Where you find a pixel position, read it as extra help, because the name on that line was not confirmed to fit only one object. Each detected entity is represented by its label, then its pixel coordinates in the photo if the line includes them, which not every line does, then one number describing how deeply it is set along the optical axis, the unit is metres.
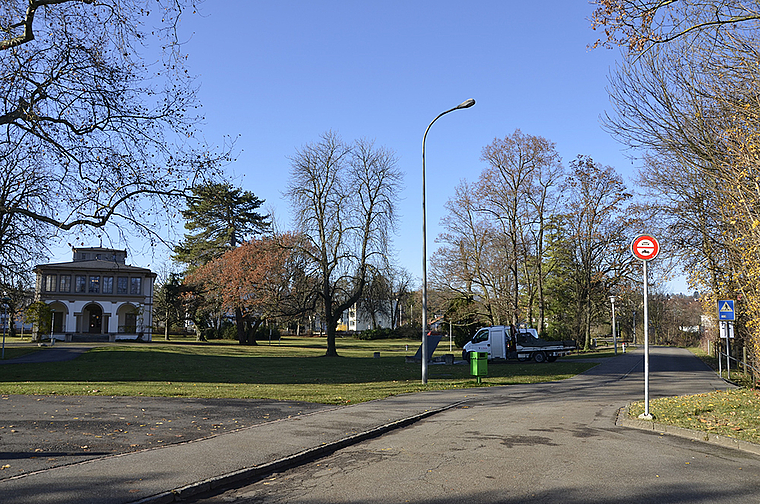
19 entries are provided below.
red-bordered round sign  12.65
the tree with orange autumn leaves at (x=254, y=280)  42.62
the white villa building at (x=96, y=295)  63.84
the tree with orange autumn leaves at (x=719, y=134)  10.41
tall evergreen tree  68.12
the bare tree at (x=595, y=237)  43.78
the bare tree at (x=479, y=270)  43.47
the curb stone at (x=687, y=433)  9.38
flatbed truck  36.25
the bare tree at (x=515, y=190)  42.34
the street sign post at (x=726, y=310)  21.61
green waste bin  21.16
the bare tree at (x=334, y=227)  40.84
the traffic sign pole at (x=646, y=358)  11.99
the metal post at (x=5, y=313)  34.50
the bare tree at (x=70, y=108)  14.00
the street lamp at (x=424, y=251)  20.21
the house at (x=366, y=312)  42.75
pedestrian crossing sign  21.61
